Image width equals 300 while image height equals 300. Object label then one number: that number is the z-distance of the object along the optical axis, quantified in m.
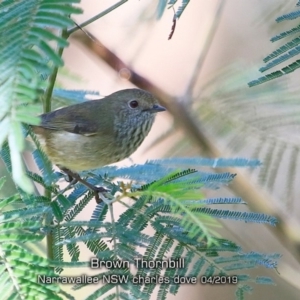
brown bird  3.13
